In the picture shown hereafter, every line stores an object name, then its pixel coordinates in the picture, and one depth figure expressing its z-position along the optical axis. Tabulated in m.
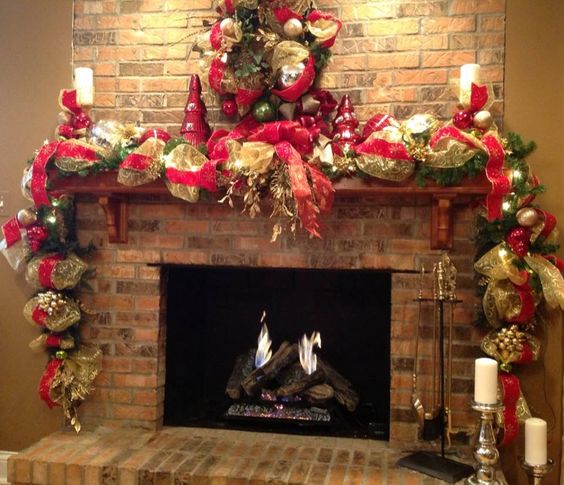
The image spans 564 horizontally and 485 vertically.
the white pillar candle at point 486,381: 1.84
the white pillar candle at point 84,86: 2.32
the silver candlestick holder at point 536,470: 1.94
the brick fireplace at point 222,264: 2.31
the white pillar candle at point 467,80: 2.11
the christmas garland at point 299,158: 2.05
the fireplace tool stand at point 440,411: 2.08
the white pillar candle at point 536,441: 1.93
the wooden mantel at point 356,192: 2.11
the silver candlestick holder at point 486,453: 1.89
